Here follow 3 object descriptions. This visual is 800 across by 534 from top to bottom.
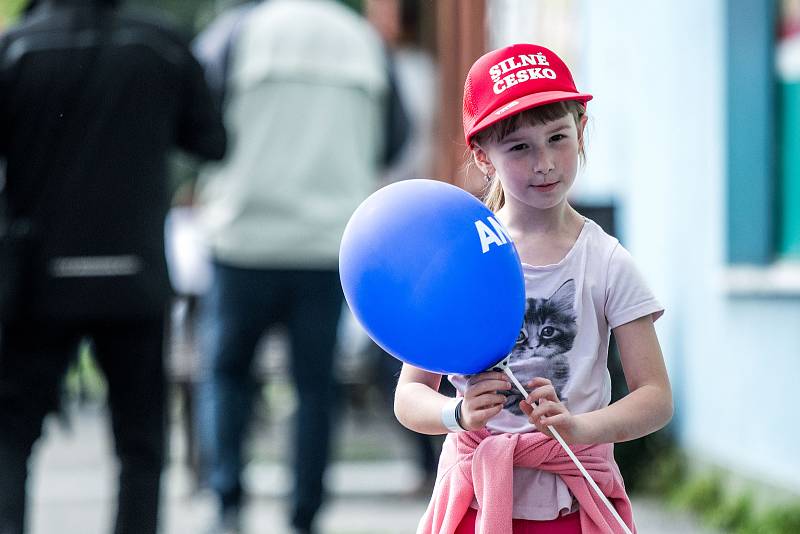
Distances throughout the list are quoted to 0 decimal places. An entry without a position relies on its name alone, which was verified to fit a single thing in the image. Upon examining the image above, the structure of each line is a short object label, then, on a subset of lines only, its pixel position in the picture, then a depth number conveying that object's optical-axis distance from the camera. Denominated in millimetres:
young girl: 4996
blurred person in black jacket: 9195
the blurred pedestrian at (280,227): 11328
